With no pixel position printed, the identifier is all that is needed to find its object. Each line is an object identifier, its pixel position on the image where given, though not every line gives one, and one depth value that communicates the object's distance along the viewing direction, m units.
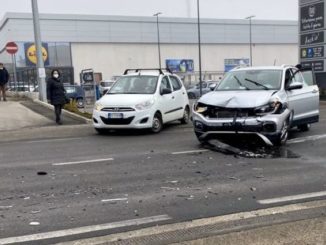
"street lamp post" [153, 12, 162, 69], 66.25
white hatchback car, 12.03
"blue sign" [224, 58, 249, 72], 73.19
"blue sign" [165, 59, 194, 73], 68.62
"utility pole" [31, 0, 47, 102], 19.55
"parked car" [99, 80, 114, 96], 38.88
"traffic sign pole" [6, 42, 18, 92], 21.87
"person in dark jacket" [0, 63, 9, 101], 20.67
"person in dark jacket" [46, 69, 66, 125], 14.80
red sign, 21.87
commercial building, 60.72
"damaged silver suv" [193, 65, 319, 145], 9.09
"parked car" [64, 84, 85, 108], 29.58
